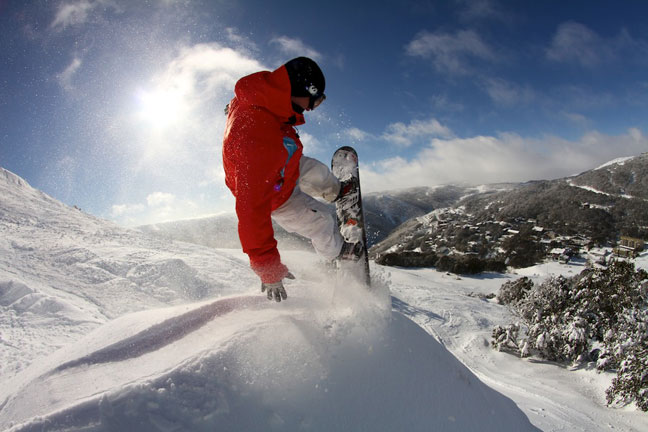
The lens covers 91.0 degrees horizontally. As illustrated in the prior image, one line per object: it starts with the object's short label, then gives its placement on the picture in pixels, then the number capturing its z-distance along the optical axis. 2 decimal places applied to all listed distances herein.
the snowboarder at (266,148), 2.47
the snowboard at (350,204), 4.05
